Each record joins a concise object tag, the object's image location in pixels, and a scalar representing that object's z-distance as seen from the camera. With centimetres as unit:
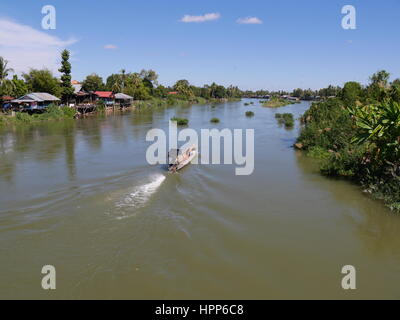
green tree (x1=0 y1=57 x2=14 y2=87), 3753
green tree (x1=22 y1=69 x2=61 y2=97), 4422
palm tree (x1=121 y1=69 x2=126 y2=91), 7244
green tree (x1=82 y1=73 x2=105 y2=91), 6150
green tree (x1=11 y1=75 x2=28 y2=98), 4075
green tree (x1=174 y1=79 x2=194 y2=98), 10347
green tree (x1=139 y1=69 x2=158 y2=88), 9524
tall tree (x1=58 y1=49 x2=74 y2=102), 4417
